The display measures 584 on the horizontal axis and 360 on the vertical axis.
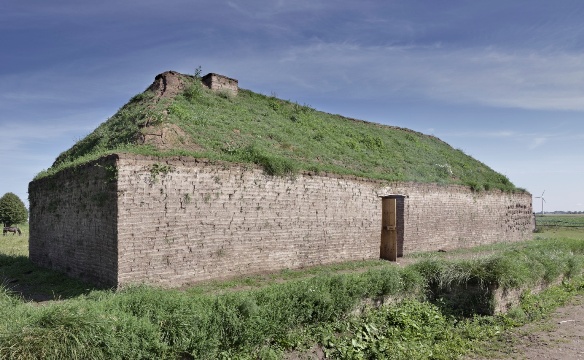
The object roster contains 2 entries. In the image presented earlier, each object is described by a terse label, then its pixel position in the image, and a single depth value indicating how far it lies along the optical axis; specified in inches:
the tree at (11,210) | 1470.1
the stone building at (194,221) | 324.5
